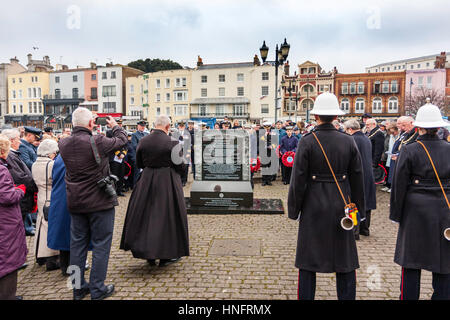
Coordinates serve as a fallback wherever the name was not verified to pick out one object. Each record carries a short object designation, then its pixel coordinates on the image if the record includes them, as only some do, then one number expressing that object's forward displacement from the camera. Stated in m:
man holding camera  4.25
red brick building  58.94
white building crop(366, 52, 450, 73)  108.12
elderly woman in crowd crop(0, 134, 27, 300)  3.68
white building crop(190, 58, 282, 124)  57.81
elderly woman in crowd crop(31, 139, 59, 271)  5.19
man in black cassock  5.12
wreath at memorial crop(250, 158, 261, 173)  12.44
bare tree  44.16
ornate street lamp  15.36
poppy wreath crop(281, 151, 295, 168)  12.83
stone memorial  8.97
